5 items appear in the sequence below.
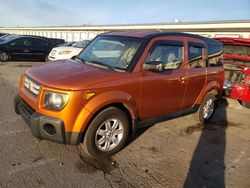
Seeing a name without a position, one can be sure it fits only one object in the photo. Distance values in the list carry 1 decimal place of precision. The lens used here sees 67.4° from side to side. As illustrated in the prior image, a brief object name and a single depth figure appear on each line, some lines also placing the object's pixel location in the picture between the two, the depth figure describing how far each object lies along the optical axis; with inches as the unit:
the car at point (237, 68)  191.0
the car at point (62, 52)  344.5
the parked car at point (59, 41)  600.0
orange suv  97.2
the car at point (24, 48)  422.5
